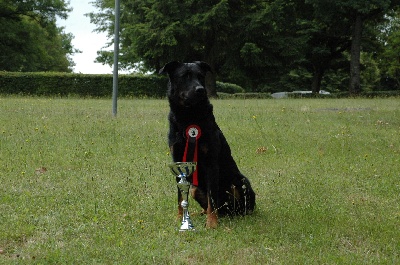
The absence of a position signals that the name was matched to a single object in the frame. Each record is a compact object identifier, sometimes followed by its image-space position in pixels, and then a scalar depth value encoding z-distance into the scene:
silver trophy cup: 4.29
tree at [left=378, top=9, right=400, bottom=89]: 45.94
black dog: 4.55
